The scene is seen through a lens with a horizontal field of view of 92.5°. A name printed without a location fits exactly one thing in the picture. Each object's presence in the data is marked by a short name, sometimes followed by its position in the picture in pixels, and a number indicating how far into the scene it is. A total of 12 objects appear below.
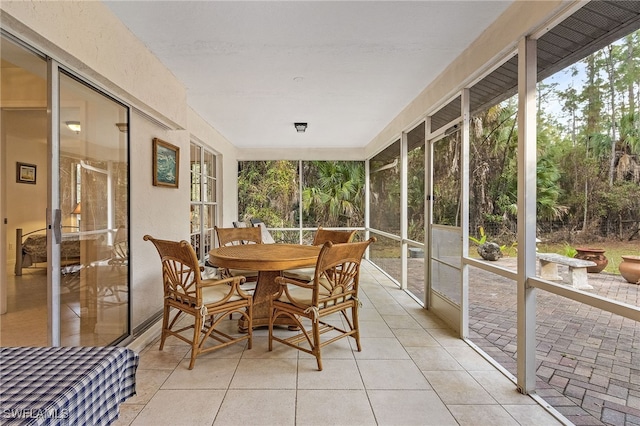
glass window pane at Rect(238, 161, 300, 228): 6.95
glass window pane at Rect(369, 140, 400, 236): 4.98
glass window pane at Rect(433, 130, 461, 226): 2.98
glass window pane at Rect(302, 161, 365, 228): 6.91
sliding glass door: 1.97
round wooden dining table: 2.45
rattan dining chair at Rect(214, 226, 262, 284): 3.53
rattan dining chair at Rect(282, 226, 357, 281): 3.18
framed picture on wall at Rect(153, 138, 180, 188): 3.00
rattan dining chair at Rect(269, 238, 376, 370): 2.25
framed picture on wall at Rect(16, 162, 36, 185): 4.13
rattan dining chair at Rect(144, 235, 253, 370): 2.22
